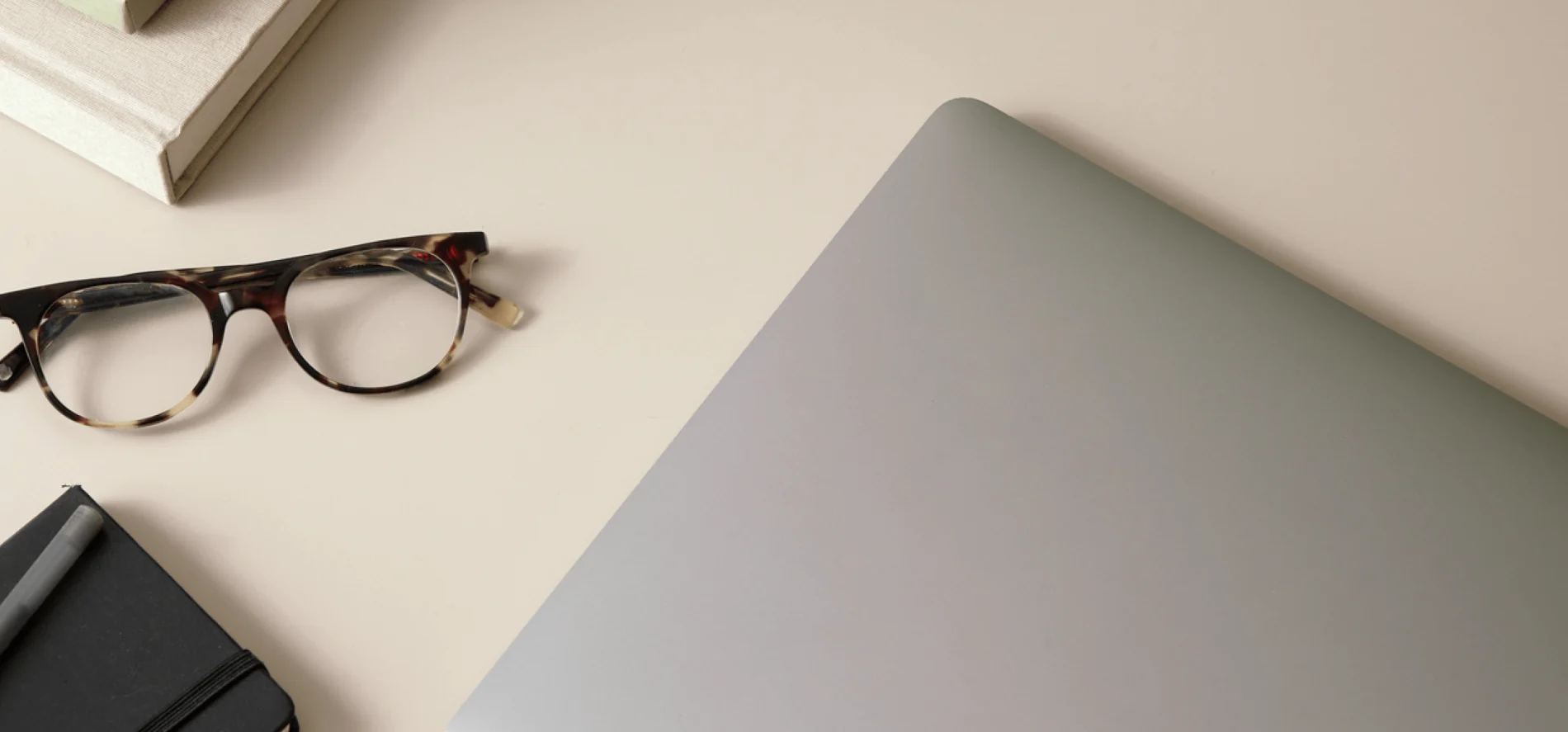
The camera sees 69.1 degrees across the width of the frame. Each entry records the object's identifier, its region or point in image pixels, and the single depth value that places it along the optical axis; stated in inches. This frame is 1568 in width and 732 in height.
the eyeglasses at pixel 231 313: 23.6
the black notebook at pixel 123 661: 19.5
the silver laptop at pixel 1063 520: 19.7
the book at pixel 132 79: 24.3
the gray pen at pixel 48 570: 19.8
